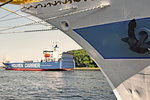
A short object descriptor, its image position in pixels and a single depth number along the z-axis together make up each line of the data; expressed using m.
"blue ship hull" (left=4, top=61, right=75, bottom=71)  64.12
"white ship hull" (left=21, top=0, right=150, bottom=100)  4.26
